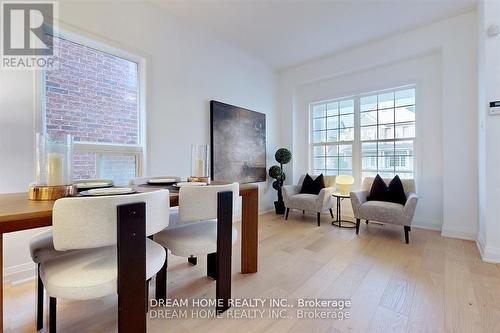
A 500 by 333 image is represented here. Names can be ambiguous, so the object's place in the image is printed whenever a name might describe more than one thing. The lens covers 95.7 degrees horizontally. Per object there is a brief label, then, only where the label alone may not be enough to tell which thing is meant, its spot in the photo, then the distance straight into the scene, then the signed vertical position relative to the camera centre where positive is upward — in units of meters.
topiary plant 4.35 -0.13
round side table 3.46 -0.89
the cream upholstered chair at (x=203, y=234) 1.34 -0.45
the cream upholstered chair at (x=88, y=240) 0.87 -0.30
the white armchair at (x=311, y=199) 3.48 -0.52
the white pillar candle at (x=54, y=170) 1.20 -0.02
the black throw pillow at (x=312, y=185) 3.88 -0.32
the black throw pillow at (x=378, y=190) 3.22 -0.35
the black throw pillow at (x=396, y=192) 3.09 -0.35
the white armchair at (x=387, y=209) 2.72 -0.54
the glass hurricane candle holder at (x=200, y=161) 1.89 +0.04
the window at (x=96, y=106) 2.17 +0.64
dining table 0.85 -0.22
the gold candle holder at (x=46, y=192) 1.14 -0.13
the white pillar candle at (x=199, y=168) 1.89 -0.01
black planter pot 4.35 -0.80
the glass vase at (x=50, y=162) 1.19 +0.03
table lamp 3.65 -0.27
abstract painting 3.46 +0.40
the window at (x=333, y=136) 4.18 +0.58
